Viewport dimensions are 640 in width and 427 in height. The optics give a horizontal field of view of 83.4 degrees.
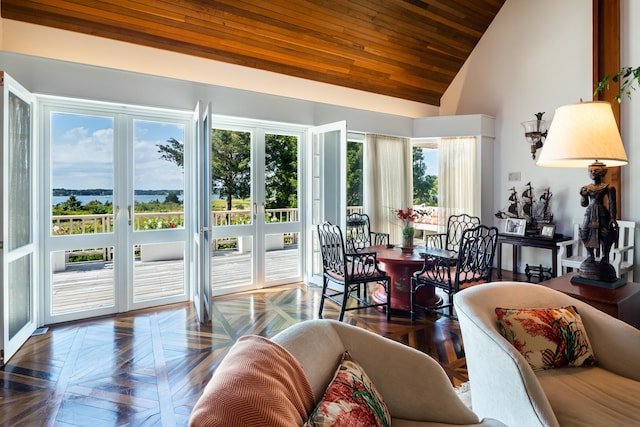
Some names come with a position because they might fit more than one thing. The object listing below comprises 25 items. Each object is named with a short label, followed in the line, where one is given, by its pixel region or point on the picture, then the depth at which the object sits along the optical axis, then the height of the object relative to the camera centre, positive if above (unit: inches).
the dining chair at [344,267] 140.8 -23.2
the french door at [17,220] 106.1 -2.9
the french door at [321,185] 188.1 +14.2
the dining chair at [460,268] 134.0 -22.4
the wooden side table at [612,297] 77.5 -19.4
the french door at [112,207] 140.3 +1.7
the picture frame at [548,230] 187.3 -10.4
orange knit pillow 29.8 -16.7
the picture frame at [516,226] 196.5 -8.6
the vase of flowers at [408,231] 159.0 -9.1
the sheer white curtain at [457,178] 226.1 +20.6
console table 181.5 -16.8
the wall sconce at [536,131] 198.5 +44.3
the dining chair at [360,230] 197.6 -10.8
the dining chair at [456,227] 216.0 -10.1
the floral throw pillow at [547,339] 66.8 -24.1
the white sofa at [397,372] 52.1 -24.6
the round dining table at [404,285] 151.6 -31.8
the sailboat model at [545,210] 198.1 +0.2
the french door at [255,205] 179.2 +3.1
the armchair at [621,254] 161.3 -20.8
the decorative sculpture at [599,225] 87.0 -3.6
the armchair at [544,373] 54.1 -28.2
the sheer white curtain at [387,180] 221.8 +19.6
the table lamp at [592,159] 78.1 +11.5
